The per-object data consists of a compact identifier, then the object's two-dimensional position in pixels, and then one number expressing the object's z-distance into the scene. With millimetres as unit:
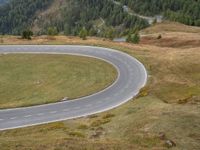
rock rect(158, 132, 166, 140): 45450
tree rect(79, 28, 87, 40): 135188
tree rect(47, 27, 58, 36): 151388
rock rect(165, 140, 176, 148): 43594
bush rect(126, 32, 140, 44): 151250
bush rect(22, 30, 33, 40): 117800
